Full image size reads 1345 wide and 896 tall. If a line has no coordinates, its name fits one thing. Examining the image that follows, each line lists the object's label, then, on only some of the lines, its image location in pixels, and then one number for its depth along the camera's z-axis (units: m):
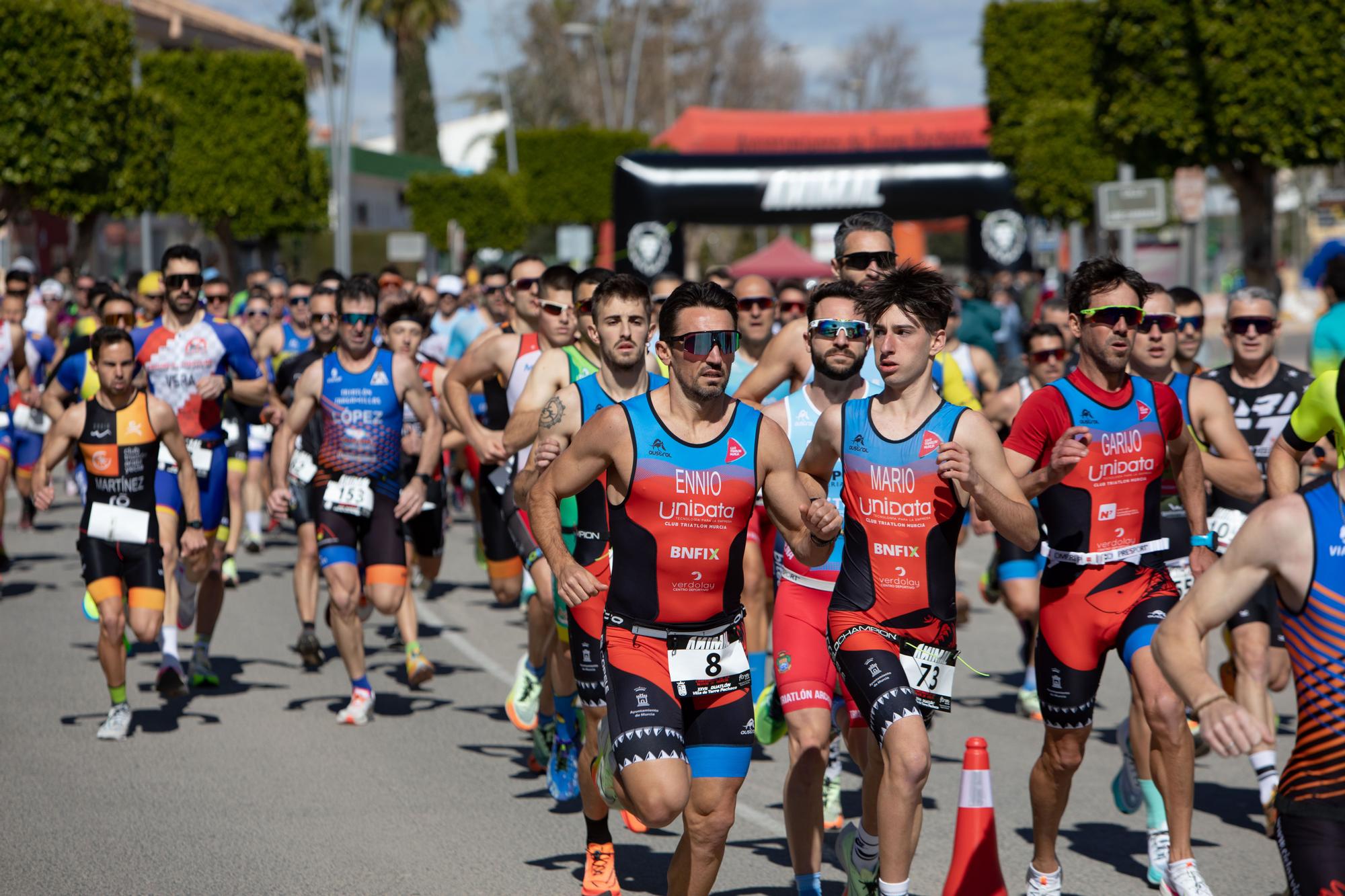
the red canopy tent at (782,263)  52.72
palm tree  69.12
